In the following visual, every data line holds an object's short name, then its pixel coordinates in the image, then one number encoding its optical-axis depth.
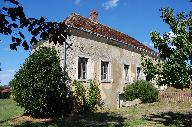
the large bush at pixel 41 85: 8.67
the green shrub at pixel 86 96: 9.96
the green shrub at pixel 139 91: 12.71
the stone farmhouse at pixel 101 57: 10.10
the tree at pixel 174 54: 6.94
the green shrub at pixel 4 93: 19.63
